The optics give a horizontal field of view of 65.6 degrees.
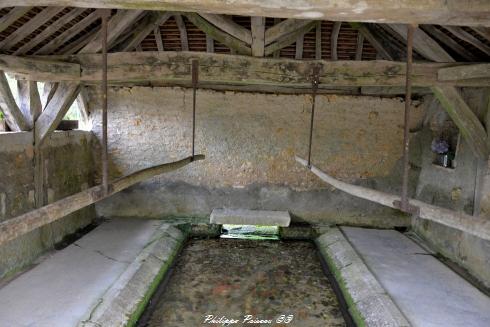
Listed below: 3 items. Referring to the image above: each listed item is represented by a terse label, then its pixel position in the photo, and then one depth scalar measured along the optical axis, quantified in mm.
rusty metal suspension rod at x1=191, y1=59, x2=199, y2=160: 4230
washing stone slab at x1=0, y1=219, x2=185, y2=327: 3143
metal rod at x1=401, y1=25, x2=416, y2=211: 2875
